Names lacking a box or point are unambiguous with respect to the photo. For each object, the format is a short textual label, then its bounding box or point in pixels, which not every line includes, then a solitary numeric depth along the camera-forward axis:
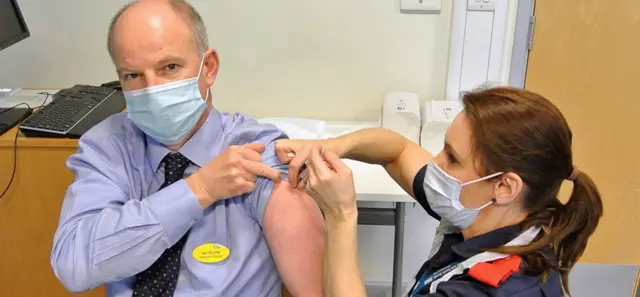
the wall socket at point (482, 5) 2.44
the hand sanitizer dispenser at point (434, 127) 2.27
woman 1.21
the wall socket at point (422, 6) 2.48
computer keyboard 2.06
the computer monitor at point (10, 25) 2.27
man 1.30
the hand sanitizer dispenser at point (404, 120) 2.30
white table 2.07
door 2.43
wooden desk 2.08
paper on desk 2.40
